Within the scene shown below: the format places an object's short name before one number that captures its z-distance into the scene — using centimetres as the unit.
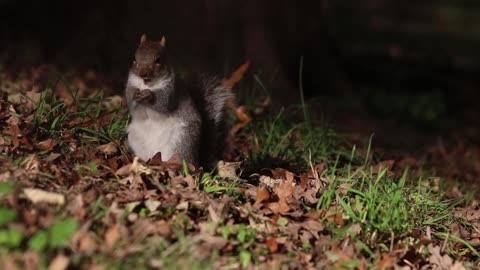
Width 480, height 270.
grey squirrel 745
